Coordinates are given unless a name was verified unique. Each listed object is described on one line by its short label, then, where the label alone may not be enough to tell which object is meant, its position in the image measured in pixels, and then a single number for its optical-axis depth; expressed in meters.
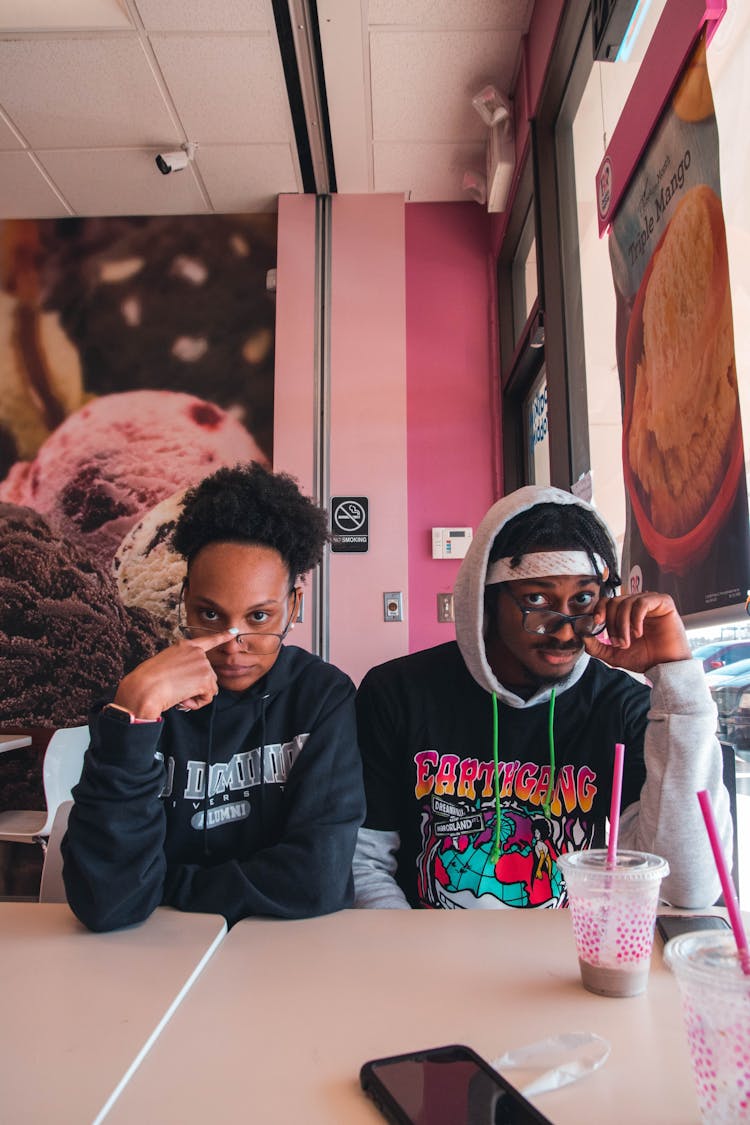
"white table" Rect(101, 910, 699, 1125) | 0.56
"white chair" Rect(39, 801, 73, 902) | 1.22
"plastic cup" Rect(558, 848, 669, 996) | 0.75
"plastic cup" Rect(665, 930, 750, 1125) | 0.48
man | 1.22
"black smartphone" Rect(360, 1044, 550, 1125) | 0.53
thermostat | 3.49
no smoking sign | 3.49
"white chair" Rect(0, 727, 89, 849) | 2.64
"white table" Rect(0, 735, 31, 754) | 3.13
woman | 1.00
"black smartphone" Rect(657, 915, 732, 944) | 0.90
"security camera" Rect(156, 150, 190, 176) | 3.33
